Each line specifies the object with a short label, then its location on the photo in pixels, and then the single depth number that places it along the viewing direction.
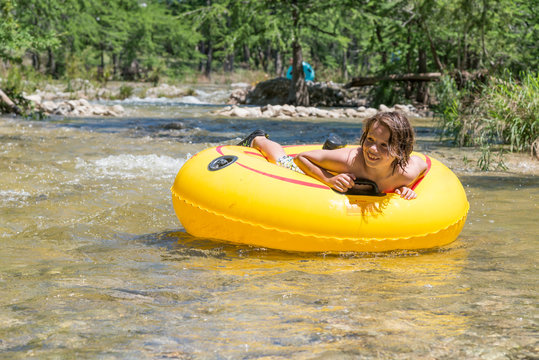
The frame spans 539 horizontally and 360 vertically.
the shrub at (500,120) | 7.88
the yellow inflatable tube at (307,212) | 3.89
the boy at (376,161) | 3.76
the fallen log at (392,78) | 16.66
